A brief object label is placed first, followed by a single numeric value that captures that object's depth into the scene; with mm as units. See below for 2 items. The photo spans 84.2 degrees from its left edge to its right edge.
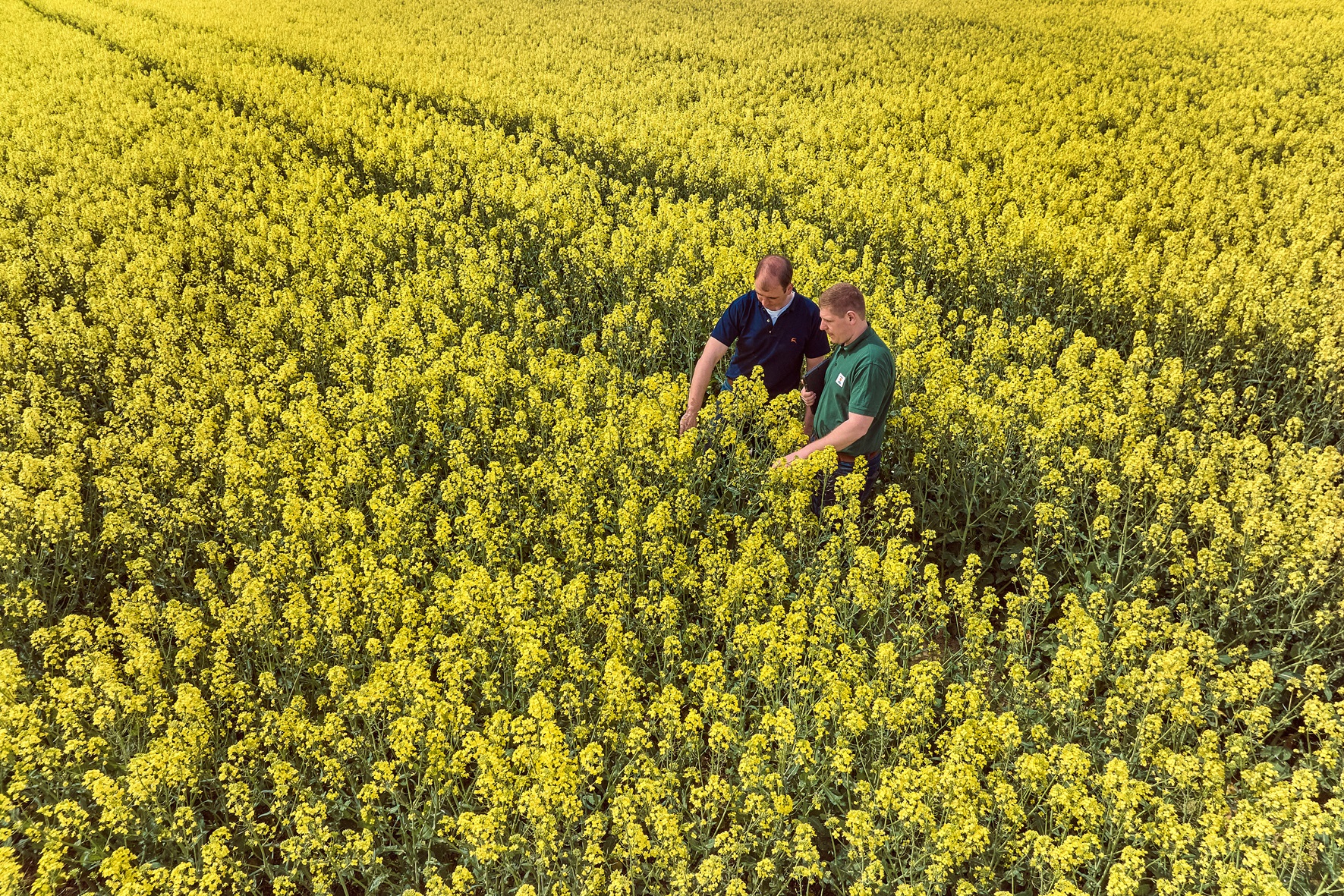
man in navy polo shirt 6270
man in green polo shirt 5375
